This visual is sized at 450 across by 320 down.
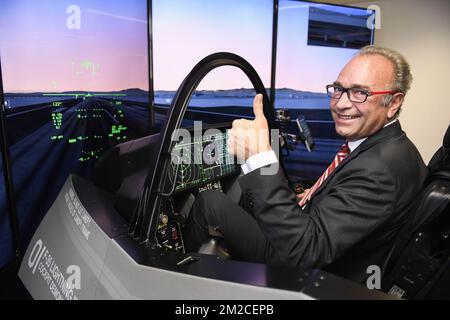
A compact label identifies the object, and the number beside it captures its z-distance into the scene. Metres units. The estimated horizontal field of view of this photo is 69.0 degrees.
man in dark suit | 0.94
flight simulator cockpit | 0.89
